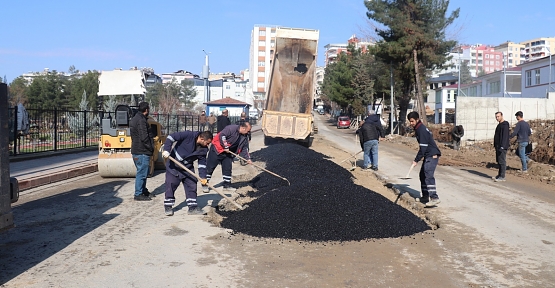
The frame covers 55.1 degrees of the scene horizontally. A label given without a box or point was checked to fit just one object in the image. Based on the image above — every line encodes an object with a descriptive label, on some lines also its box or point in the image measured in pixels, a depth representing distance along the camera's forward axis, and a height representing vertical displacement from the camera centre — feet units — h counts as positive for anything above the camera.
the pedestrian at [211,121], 85.30 +0.76
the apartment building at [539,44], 630.58 +95.82
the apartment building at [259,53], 404.57 +55.43
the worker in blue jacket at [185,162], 26.78 -1.84
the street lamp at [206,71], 172.53 +18.00
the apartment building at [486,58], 615.03 +78.80
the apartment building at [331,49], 526.49 +78.01
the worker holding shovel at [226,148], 33.83 -1.42
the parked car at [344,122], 185.57 +1.24
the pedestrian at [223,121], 63.46 +0.56
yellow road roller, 39.68 -1.59
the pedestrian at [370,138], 48.29 -1.13
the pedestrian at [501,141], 42.01 -1.25
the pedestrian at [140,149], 31.04 -1.37
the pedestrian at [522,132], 45.65 -0.57
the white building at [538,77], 141.92 +13.70
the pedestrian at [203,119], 88.59 +1.12
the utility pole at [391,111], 118.42 +3.11
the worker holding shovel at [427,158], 30.58 -1.90
